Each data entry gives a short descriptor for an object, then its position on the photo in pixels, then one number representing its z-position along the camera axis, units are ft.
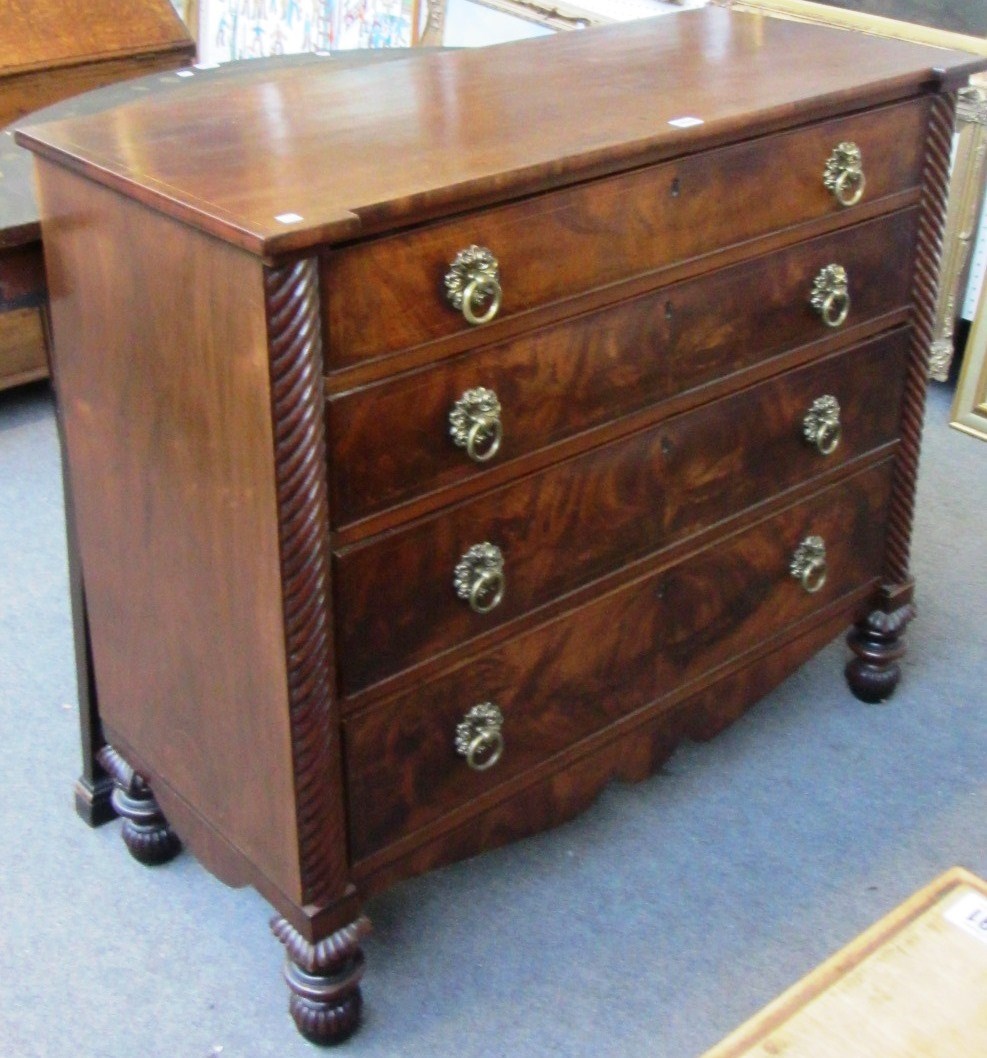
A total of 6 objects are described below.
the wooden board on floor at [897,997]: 3.79
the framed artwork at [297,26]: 12.87
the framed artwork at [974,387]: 10.48
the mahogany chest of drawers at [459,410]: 4.84
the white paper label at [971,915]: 4.16
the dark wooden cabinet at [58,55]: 10.91
